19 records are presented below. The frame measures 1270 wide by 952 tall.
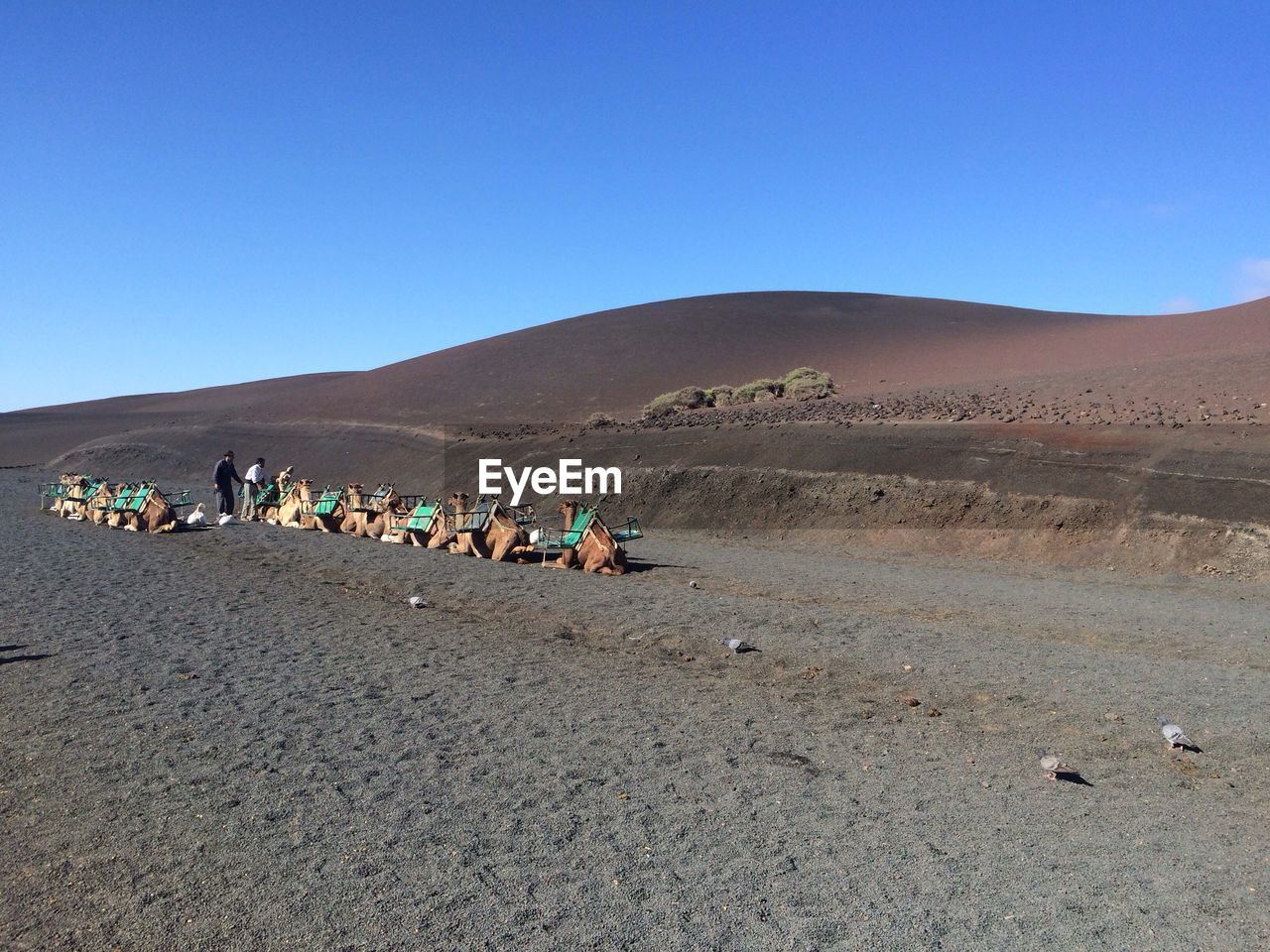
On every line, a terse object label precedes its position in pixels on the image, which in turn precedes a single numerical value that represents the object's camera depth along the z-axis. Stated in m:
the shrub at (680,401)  40.28
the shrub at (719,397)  40.94
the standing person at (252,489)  20.42
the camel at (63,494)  21.33
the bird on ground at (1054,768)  5.85
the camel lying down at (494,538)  15.26
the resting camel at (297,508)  19.02
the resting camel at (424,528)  16.33
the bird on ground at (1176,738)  6.43
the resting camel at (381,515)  17.55
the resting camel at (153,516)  17.61
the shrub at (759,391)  40.12
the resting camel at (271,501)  20.05
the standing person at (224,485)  19.30
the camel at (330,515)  18.36
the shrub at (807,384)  39.12
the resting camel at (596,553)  14.21
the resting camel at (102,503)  19.33
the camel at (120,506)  18.58
